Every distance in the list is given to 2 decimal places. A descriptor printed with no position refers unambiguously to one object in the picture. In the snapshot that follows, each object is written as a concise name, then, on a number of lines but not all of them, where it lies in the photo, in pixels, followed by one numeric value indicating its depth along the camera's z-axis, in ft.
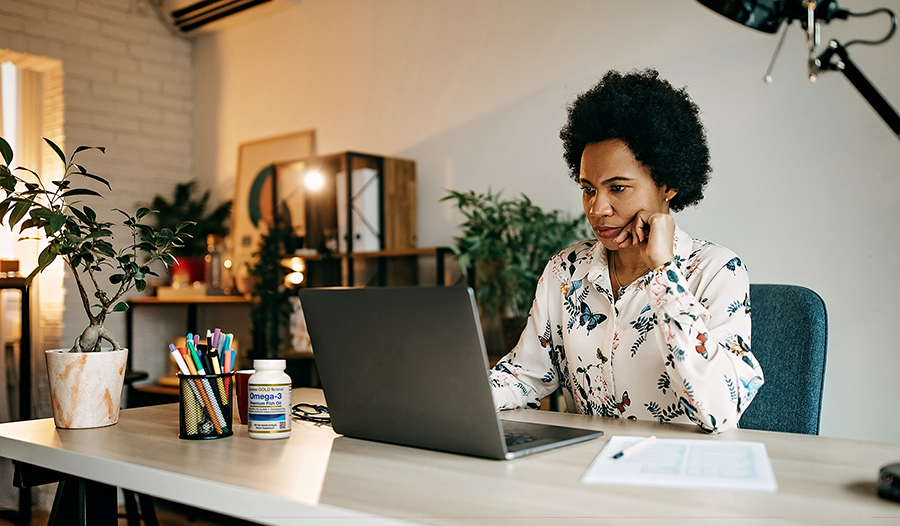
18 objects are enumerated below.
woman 4.64
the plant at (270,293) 11.07
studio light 2.90
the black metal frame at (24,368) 9.83
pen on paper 3.24
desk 2.49
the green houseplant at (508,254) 8.47
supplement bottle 3.88
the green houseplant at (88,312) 4.42
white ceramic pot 4.40
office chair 4.86
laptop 3.21
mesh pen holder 3.98
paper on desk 2.81
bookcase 10.32
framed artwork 12.67
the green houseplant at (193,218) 13.48
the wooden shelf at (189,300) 11.93
